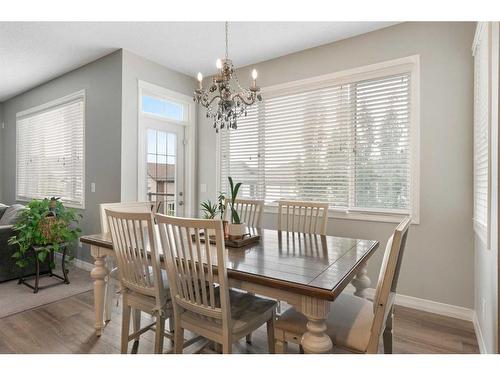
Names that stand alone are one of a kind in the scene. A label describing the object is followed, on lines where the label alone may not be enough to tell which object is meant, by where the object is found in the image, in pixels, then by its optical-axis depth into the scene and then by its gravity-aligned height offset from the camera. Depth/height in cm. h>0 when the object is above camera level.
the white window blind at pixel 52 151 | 412 +53
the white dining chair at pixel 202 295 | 139 -58
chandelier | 215 +70
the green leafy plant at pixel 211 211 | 200 -18
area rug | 273 -116
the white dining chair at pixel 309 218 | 256 -30
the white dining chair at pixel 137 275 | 166 -56
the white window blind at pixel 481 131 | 185 +41
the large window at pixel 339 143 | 283 +50
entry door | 381 +27
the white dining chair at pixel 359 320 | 129 -72
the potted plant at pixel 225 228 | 206 -31
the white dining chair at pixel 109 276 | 232 -75
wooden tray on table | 197 -39
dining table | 131 -44
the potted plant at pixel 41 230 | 321 -53
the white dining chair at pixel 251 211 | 284 -26
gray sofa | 329 -89
